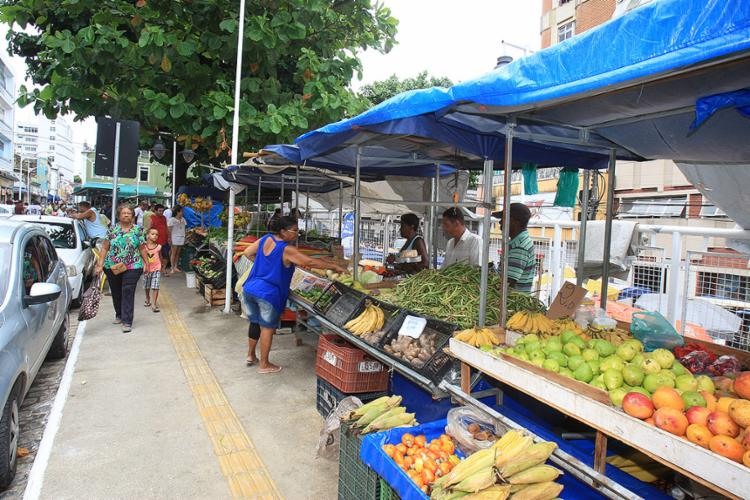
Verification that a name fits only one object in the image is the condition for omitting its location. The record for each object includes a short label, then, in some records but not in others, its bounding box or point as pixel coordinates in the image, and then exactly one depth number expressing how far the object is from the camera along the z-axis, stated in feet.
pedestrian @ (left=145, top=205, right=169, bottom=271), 40.19
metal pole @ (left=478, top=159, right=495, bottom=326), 11.51
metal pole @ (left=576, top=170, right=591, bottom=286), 15.79
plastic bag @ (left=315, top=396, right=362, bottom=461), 11.82
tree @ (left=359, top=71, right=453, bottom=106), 81.66
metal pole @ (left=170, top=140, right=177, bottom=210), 52.26
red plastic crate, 14.01
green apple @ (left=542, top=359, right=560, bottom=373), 8.59
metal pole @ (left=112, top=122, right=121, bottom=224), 24.97
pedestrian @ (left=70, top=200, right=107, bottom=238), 36.09
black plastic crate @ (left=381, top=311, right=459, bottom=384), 11.25
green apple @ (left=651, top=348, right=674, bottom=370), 8.35
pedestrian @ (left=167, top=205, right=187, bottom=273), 42.22
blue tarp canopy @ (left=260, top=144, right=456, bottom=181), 19.92
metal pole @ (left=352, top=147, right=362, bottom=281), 17.70
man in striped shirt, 16.29
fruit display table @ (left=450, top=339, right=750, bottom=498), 5.77
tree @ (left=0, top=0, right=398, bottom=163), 32.40
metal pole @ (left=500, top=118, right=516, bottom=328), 10.66
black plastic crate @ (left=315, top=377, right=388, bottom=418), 14.46
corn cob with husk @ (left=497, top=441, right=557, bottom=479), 7.44
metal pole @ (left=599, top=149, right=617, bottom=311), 14.67
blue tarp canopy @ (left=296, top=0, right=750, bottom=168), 5.79
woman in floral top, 23.48
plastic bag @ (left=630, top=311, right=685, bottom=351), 11.05
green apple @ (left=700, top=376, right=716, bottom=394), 7.81
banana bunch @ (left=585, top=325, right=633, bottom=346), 10.43
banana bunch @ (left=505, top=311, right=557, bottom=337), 10.82
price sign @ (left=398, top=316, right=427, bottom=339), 12.32
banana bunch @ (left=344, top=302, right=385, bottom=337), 13.98
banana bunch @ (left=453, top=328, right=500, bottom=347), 10.58
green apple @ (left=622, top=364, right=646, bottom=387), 7.91
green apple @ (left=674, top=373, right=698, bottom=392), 7.69
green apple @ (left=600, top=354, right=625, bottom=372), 8.32
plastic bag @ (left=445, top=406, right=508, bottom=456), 8.91
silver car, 10.92
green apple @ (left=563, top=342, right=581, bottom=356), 9.12
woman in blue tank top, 17.97
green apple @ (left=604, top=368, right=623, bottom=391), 7.91
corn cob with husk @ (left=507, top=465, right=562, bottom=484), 7.37
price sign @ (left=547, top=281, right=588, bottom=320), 12.21
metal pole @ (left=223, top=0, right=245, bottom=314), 28.14
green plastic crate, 9.09
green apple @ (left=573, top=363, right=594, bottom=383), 8.32
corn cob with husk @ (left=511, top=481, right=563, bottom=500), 7.24
